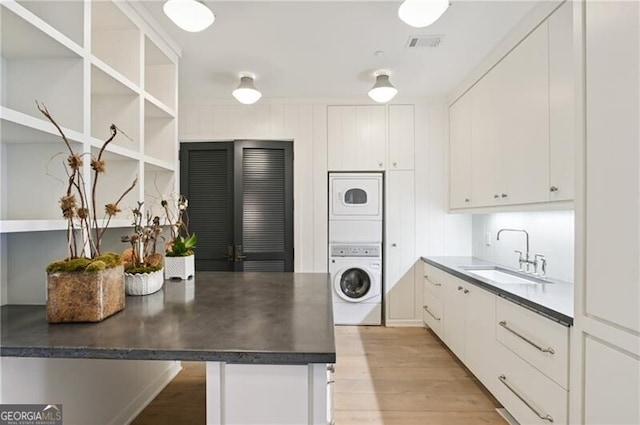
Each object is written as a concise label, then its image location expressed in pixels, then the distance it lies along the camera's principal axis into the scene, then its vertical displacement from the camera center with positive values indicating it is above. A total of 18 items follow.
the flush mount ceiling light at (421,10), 1.78 +1.16
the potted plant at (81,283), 1.21 -0.28
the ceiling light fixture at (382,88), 2.96 +1.15
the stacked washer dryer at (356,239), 3.76 -0.33
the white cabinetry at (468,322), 2.21 -0.89
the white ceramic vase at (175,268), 2.03 -0.36
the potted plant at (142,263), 1.64 -0.29
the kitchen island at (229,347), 0.95 -0.43
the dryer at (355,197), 3.78 +0.18
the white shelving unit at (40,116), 1.34 +0.45
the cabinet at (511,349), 1.56 -0.86
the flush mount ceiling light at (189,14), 1.79 +1.15
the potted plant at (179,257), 2.03 -0.29
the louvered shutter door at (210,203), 3.82 +0.10
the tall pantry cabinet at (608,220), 1.01 -0.03
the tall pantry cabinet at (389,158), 3.78 +0.64
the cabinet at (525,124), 1.88 +0.64
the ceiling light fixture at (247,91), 3.02 +1.16
